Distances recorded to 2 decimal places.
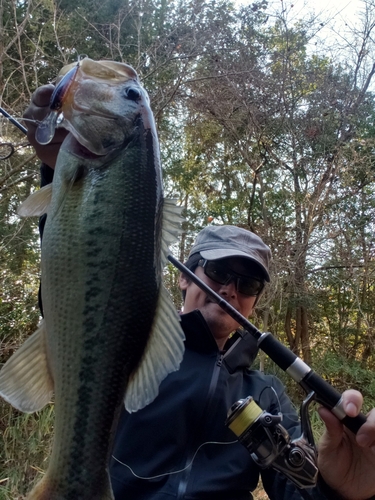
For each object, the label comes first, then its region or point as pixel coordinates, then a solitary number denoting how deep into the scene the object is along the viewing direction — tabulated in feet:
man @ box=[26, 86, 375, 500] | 1.67
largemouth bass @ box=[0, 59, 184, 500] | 1.08
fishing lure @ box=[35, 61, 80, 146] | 1.23
